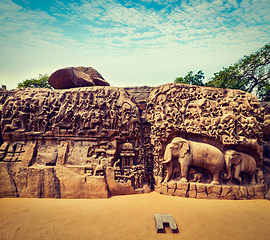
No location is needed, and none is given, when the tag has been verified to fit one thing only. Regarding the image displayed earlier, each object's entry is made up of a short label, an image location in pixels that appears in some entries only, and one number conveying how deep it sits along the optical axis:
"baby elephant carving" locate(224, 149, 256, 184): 6.61
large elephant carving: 6.53
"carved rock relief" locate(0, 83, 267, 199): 6.55
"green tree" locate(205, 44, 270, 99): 13.61
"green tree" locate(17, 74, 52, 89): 20.03
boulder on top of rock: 8.82
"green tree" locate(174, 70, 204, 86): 16.78
